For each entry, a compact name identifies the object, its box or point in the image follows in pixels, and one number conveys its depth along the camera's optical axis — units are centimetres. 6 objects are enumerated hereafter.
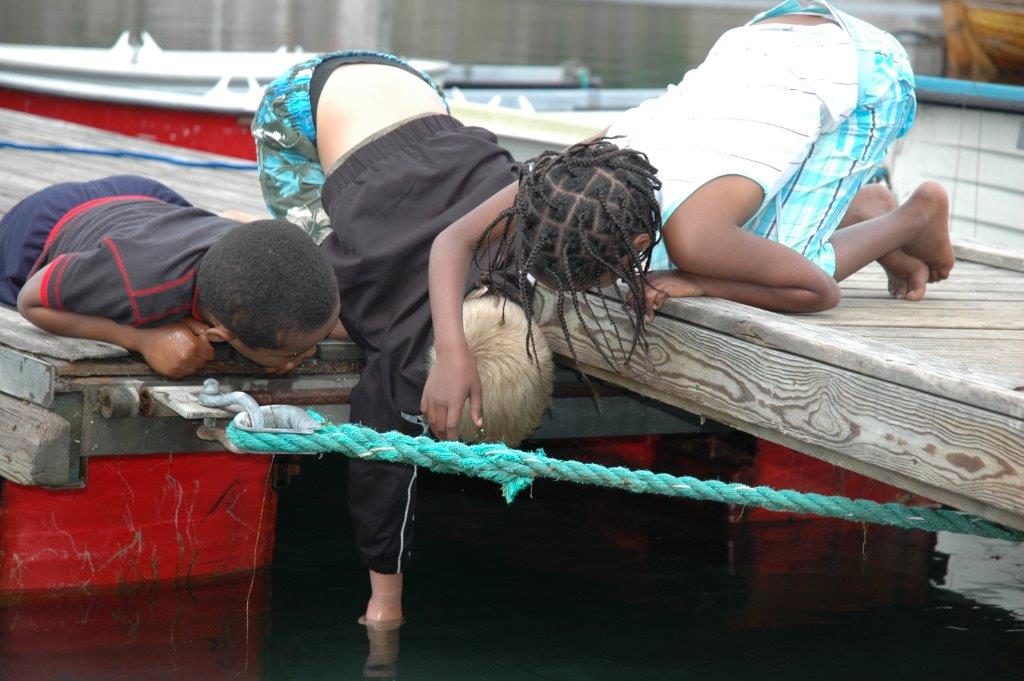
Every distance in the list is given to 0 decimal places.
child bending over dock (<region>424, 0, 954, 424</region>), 587
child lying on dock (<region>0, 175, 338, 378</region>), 626
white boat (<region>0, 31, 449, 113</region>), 1756
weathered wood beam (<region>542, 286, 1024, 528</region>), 493
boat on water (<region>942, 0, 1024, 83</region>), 1656
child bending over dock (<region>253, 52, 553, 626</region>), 648
